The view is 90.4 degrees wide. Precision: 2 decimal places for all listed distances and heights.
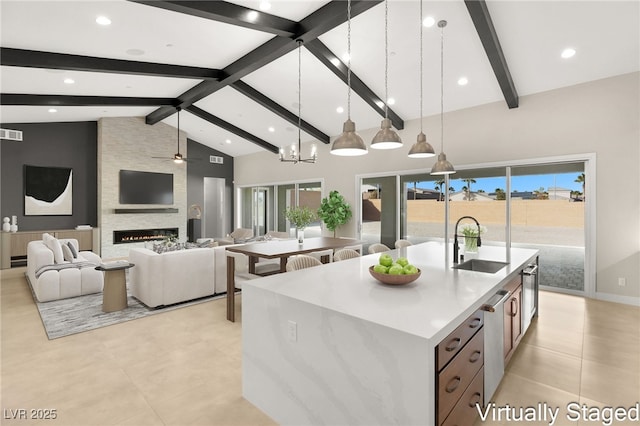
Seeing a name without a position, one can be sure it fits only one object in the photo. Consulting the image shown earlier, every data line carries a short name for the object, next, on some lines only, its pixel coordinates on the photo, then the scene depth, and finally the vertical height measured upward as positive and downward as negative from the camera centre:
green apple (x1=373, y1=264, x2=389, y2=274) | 2.11 -0.41
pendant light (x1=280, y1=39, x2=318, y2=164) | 4.89 +2.30
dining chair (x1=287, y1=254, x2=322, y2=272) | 3.17 -0.56
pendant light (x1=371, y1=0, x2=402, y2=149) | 2.61 +0.58
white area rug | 3.70 -1.38
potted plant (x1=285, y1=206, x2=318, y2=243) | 5.68 -0.17
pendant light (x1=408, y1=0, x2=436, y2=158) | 3.24 +0.61
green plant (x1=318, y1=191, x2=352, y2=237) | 7.85 -0.08
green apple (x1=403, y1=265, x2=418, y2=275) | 2.08 -0.42
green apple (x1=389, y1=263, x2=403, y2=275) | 2.07 -0.41
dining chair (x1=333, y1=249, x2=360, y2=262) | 3.78 -0.56
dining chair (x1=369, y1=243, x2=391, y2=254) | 4.29 -0.56
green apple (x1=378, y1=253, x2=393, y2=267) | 2.16 -0.36
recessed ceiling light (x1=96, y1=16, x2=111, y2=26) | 3.71 +2.23
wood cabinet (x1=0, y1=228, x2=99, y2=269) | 7.02 -0.78
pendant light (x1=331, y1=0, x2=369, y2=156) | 2.55 +0.54
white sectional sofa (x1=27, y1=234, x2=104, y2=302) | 4.64 -0.99
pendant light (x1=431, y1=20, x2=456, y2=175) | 3.82 +0.55
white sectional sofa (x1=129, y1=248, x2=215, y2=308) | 4.32 -0.96
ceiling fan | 7.47 +1.18
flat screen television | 8.80 +0.60
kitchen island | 1.40 -0.68
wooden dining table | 3.75 -0.53
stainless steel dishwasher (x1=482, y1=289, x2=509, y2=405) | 2.03 -0.92
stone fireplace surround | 8.48 +1.15
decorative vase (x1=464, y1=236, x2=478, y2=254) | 3.52 -0.41
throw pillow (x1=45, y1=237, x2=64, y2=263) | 5.08 -0.68
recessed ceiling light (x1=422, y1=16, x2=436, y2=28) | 4.04 +2.40
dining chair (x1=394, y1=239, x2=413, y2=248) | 5.05 -0.58
